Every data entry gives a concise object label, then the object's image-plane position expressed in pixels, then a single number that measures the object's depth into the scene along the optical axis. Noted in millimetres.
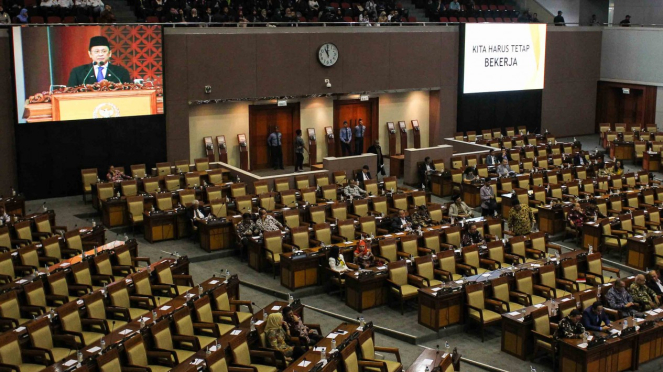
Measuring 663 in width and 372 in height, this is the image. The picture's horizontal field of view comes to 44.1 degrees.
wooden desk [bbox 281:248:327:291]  13844
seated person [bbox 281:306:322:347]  10703
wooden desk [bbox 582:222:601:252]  16234
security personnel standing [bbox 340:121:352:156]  23766
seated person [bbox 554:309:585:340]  10969
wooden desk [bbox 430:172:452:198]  20422
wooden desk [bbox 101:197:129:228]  17031
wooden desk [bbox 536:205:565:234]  17312
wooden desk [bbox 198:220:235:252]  15719
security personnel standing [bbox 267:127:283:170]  22859
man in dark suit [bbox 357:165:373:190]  19450
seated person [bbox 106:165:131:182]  18616
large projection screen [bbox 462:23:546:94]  25875
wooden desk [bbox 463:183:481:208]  19422
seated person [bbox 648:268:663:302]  12844
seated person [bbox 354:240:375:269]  13750
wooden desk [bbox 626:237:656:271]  15203
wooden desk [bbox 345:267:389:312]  13047
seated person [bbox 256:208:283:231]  15219
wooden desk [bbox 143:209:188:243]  16219
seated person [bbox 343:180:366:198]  18281
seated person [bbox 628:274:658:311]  12484
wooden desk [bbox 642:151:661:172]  23219
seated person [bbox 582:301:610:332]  11281
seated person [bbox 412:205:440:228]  16266
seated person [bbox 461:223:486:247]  14852
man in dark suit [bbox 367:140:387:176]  21812
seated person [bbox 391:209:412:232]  15875
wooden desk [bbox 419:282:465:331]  12289
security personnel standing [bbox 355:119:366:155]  24359
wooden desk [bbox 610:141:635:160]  24469
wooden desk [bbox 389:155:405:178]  22295
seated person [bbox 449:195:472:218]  16734
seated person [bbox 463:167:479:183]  19562
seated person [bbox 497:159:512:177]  20391
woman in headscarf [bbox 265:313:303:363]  10383
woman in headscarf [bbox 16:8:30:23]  19016
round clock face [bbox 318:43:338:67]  23000
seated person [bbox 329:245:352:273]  13580
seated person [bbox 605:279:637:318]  12180
